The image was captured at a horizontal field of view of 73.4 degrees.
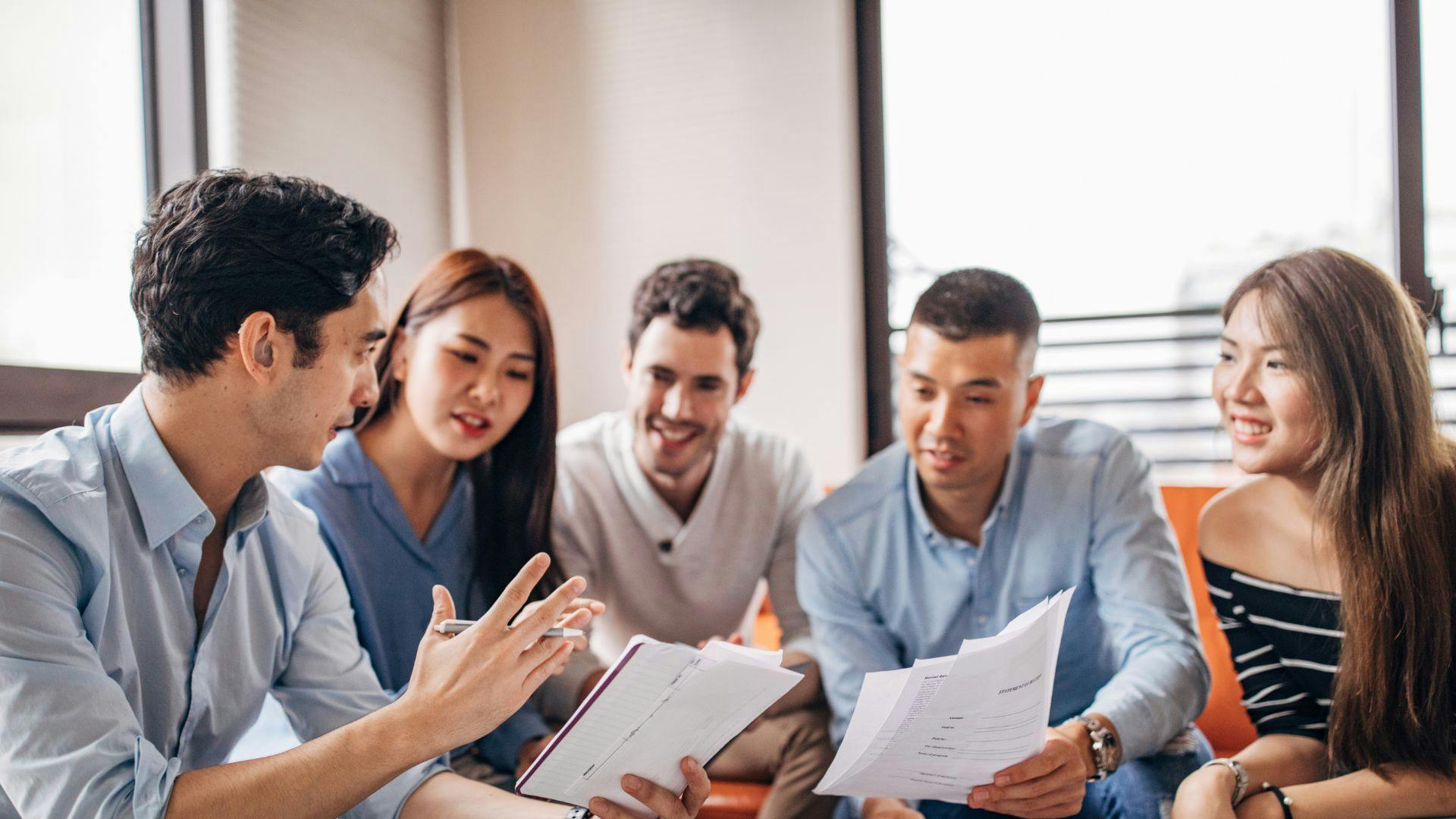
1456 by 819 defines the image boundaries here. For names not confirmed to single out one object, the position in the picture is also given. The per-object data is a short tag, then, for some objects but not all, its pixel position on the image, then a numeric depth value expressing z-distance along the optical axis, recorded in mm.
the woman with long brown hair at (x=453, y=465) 1765
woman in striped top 1368
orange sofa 1858
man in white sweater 2139
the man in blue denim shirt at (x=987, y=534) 1681
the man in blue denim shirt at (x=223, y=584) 972
